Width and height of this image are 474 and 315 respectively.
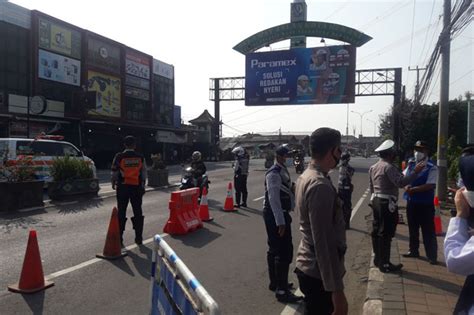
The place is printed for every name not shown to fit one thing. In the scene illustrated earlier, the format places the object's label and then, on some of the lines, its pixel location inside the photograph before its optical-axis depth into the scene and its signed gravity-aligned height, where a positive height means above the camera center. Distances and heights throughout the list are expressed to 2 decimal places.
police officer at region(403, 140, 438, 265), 6.61 -0.86
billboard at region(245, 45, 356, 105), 33.38 +5.43
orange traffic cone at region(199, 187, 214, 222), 10.92 -1.62
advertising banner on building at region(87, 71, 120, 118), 34.12 +4.07
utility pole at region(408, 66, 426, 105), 36.11 +6.35
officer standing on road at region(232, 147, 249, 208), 13.52 -0.90
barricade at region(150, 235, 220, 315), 2.28 -0.90
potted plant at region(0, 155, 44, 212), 11.39 -1.17
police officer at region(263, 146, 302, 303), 5.31 -0.95
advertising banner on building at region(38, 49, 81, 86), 29.44 +5.17
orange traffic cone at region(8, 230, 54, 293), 5.41 -1.61
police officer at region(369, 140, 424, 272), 6.10 -0.75
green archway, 34.12 +8.94
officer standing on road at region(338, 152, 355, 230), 9.89 -0.77
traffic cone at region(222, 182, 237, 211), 12.66 -1.62
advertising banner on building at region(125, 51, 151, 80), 38.97 +7.19
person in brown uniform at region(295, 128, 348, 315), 2.88 -0.57
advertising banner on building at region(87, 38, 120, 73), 34.18 +7.06
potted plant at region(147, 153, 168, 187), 19.03 -1.35
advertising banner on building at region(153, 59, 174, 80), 43.70 +7.66
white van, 14.43 -0.30
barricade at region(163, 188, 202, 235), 9.05 -1.45
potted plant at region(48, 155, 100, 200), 13.55 -1.17
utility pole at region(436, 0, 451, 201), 13.13 +1.01
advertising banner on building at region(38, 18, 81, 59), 29.45 +7.24
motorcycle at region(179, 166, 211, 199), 12.27 -1.01
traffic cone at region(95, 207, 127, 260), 6.96 -1.60
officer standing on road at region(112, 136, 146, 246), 8.02 -0.72
